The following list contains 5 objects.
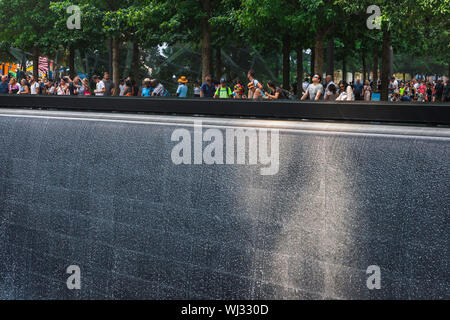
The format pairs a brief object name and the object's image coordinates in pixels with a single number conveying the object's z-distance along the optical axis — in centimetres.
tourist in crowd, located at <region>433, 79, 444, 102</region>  2156
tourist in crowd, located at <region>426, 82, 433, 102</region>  2688
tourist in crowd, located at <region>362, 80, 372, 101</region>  2381
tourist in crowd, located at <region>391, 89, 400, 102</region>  2441
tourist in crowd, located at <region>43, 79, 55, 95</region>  2594
